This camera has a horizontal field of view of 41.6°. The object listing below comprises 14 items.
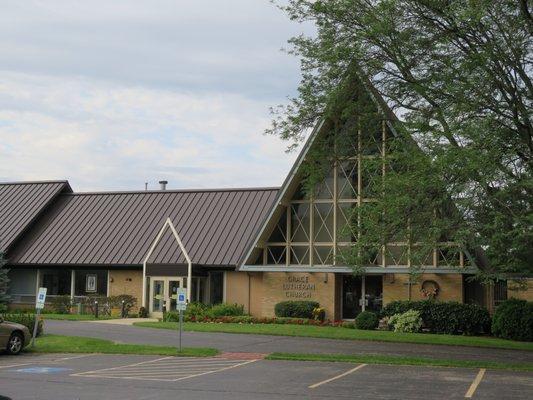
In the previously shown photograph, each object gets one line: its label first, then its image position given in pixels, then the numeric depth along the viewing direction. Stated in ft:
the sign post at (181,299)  69.92
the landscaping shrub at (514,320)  89.06
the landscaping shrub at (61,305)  124.57
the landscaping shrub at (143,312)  117.19
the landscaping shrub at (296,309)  107.65
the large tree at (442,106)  59.88
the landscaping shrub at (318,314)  106.42
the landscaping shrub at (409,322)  95.81
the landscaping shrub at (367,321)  99.04
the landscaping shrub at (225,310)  109.60
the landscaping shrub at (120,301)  120.16
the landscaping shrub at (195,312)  107.45
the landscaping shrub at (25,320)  80.18
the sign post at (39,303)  72.71
